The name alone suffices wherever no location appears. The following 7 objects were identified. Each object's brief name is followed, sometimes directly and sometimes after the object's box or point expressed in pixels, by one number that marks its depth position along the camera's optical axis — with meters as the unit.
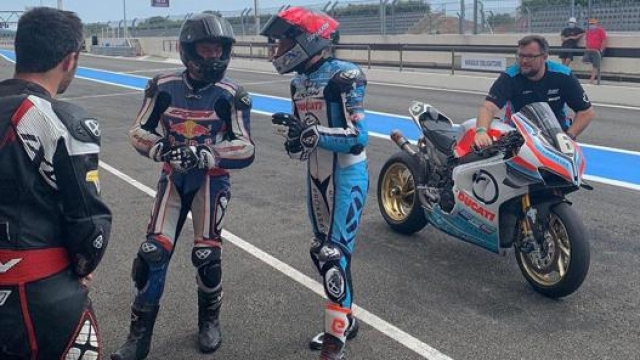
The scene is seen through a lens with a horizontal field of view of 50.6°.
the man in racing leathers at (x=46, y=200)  2.33
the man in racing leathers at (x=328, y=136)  3.89
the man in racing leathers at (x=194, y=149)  4.04
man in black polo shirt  5.78
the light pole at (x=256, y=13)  42.12
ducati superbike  4.83
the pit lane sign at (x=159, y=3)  66.56
